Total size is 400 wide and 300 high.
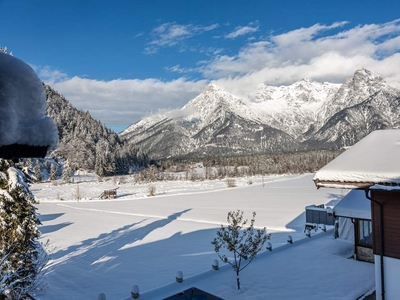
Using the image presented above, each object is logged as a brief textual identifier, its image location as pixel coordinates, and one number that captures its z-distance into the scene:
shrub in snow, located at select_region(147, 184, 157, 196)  38.03
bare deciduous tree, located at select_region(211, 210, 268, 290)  8.55
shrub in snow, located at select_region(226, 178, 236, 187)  44.59
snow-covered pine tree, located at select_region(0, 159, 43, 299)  7.57
